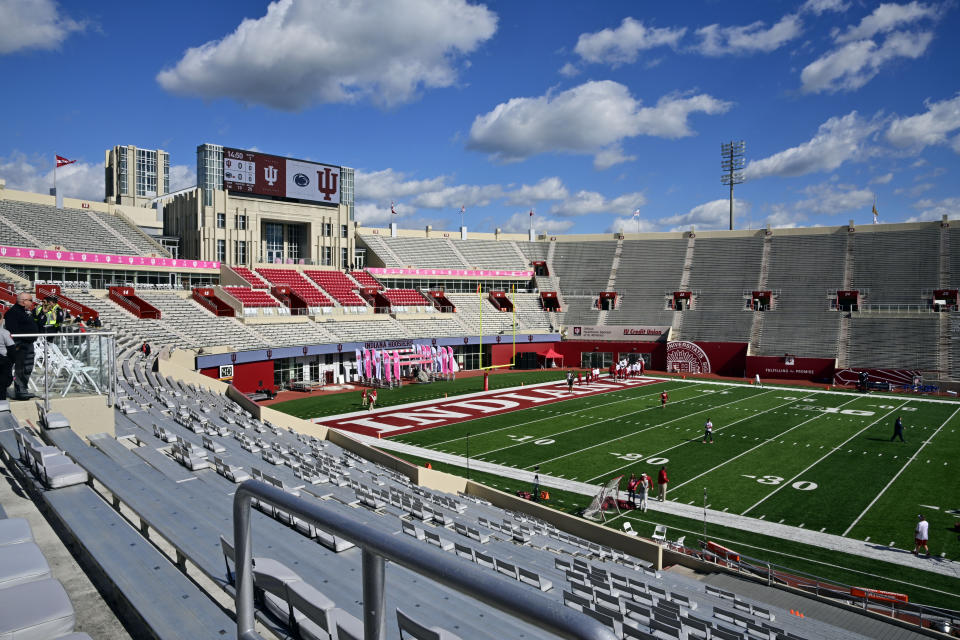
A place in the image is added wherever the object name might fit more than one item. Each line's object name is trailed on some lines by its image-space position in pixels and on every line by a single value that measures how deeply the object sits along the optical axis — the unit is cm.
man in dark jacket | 1044
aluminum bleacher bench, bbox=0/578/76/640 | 302
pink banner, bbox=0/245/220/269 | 4034
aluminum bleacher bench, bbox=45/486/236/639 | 399
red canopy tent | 5819
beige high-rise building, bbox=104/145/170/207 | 11356
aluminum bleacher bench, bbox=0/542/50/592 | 357
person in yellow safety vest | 1858
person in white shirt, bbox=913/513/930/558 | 1719
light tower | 8150
